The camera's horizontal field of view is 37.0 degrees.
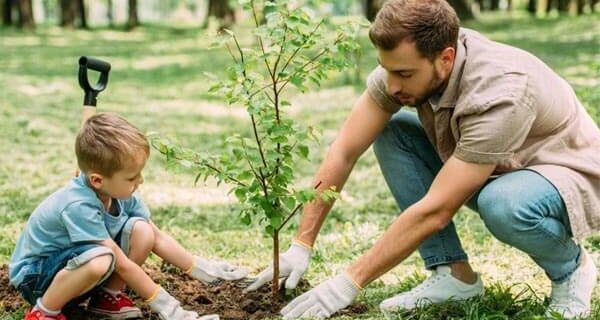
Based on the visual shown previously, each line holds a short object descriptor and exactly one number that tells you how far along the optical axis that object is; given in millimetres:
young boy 3180
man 3104
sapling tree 3254
